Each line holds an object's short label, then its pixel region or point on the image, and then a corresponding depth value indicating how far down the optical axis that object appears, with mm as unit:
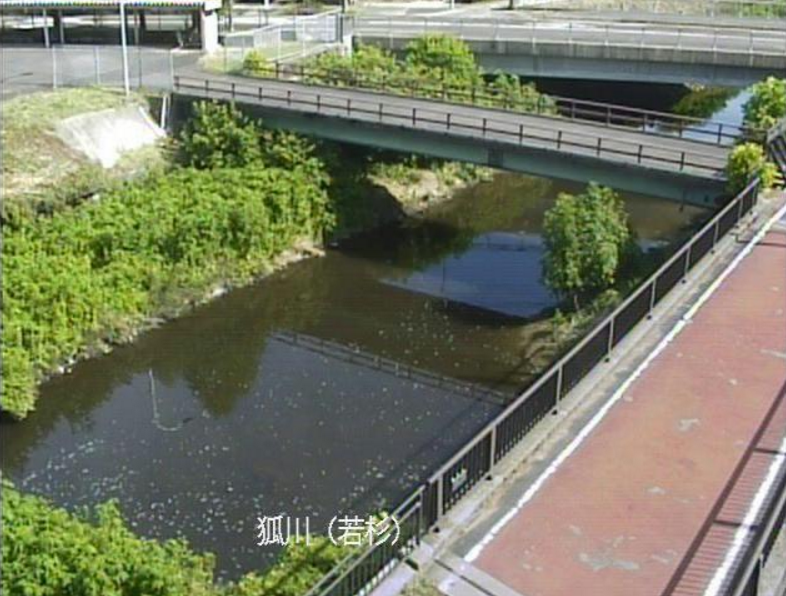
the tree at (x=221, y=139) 30281
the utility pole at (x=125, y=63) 33406
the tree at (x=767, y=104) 28297
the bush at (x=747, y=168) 23547
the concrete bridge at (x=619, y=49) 38938
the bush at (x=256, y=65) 35375
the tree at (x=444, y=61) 36812
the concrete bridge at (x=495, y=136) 25406
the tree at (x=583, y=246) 23750
